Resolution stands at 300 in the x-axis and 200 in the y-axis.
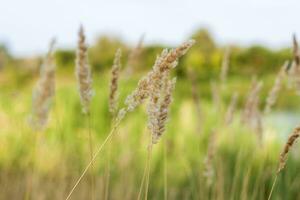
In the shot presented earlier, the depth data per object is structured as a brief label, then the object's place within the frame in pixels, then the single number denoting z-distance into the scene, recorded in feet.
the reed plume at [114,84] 3.51
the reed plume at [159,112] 3.17
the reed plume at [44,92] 4.22
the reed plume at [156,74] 2.98
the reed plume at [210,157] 4.26
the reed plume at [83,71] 3.60
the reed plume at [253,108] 4.62
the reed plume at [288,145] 3.18
